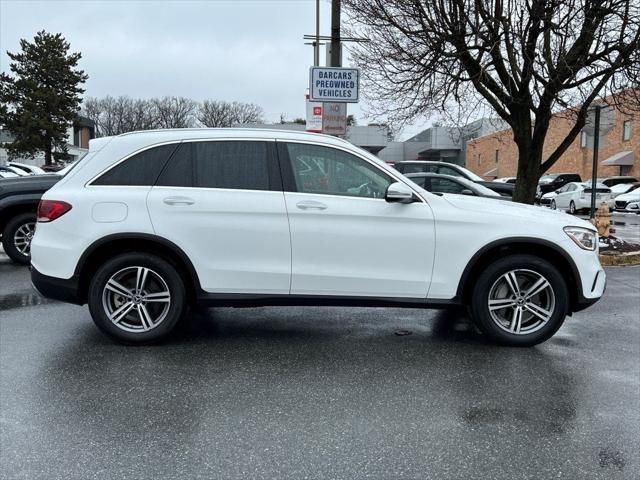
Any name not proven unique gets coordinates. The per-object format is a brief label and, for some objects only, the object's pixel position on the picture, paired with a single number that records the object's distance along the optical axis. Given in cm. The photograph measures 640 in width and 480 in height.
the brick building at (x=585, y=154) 3744
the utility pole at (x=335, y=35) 1132
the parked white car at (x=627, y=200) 2625
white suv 479
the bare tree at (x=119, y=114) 8512
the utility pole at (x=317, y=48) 1847
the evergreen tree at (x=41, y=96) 5256
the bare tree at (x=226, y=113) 8594
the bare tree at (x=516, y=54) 977
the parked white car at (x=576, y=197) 2467
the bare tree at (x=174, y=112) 8500
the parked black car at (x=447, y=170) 1651
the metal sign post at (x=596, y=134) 1163
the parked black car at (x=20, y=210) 884
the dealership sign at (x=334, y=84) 1053
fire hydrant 1142
